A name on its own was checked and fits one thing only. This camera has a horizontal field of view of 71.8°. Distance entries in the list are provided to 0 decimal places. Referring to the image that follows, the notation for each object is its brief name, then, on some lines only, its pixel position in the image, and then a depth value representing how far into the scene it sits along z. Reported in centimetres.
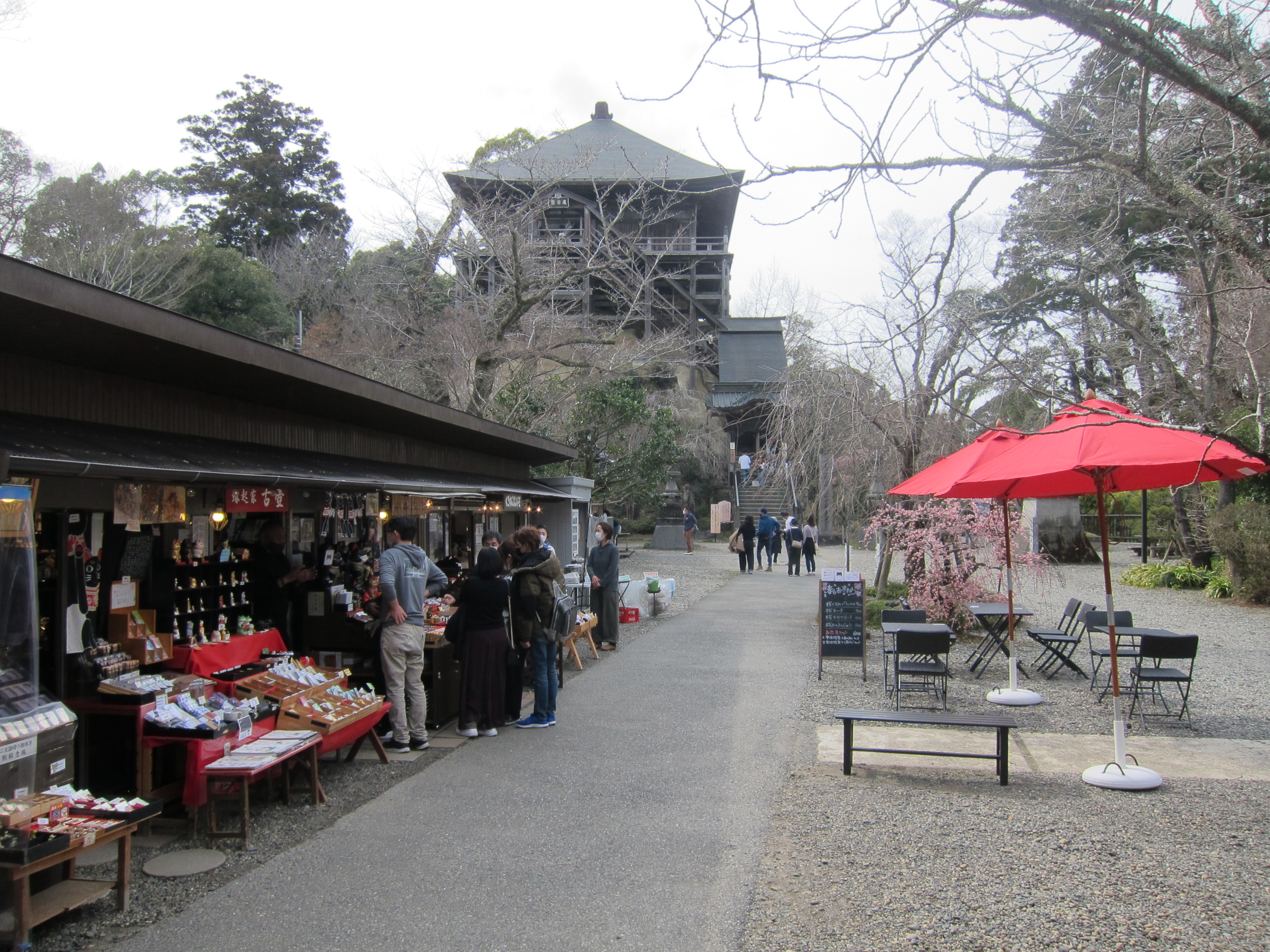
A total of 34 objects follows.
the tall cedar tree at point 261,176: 3919
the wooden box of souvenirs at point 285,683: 632
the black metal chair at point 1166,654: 772
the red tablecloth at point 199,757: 515
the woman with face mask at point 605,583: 1232
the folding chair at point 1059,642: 1014
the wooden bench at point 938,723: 627
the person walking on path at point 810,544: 2538
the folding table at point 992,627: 1079
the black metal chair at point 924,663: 856
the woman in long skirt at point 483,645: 748
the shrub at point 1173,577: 2055
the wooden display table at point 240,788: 508
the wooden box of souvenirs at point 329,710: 615
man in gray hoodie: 683
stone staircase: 4078
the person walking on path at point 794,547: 2506
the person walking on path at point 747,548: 2638
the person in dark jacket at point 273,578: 762
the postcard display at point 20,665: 407
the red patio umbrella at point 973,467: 816
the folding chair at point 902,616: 1010
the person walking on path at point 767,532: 2720
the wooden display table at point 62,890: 368
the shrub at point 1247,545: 1705
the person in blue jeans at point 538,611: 788
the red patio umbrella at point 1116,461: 615
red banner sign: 714
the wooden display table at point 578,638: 1086
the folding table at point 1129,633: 834
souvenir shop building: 501
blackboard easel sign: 1040
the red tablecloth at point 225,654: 642
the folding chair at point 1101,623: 968
